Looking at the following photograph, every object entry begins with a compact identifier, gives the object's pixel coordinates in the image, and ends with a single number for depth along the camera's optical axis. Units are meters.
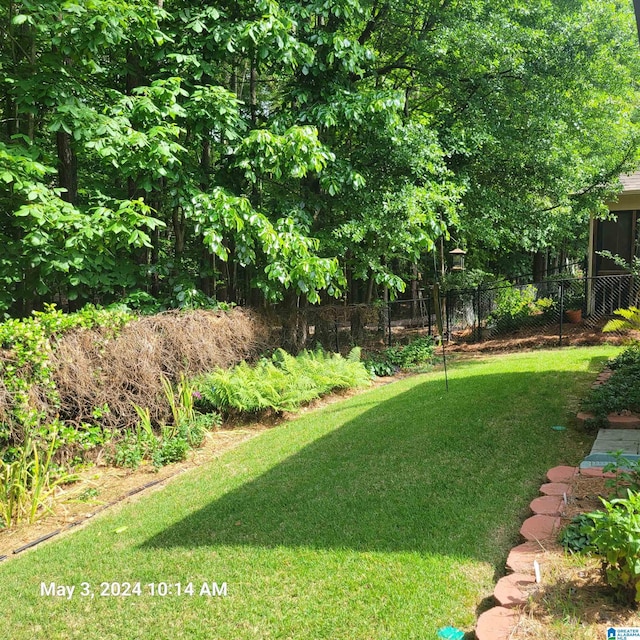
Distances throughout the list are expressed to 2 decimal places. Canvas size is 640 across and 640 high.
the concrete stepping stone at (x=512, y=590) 2.57
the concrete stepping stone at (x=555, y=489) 3.73
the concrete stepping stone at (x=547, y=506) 3.46
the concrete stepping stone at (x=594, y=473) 3.90
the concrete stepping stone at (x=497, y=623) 2.36
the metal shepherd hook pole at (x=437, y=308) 7.02
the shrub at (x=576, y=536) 2.92
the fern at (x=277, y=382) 7.57
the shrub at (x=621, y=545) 2.32
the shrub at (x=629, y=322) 7.89
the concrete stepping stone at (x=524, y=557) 2.85
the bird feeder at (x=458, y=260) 15.12
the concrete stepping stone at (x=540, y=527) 3.19
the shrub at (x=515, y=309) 13.30
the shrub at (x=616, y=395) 5.26
